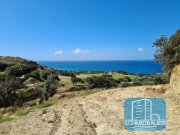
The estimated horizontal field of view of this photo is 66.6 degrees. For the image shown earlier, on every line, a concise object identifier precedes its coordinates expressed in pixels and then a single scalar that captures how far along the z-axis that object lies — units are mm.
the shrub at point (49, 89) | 18234
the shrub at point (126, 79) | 31510
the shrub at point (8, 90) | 20786
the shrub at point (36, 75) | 28122
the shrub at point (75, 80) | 25919
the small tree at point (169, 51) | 10559
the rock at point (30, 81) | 25394
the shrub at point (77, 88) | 21166
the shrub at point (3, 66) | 30879
